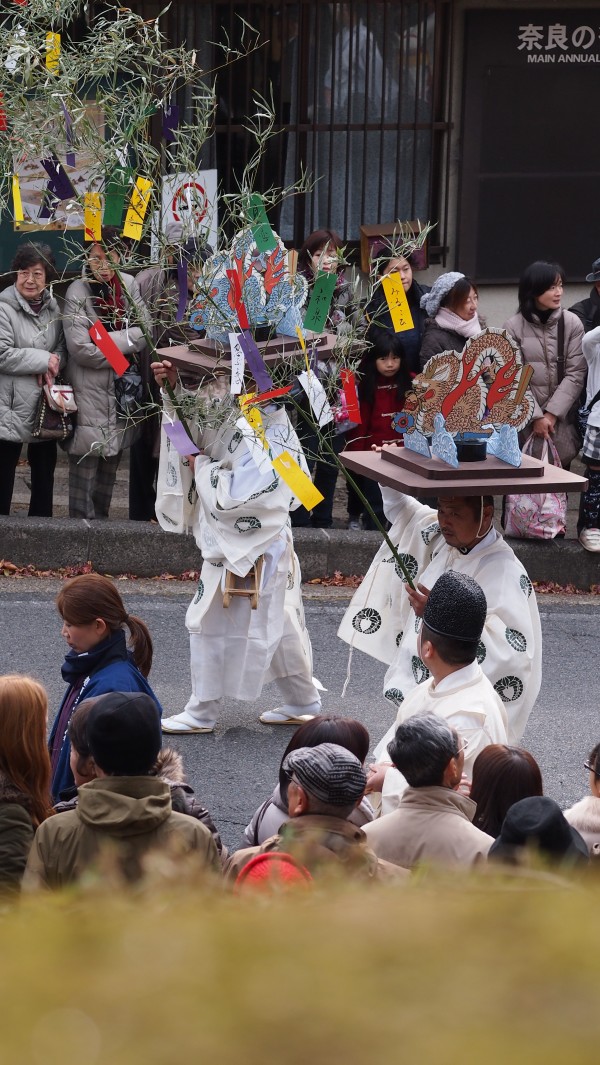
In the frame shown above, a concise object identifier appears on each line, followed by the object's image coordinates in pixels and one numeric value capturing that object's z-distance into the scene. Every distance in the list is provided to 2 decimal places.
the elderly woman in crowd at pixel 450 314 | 16.77
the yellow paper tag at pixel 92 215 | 10.12
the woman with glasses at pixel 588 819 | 6.72
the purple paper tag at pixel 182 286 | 10.34
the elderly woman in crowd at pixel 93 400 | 16.44
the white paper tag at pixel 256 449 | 10.99
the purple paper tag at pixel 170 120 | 10.45
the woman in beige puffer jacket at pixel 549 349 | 16.80
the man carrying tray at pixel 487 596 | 8.95
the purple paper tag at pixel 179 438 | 11.61
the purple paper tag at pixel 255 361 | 9.76
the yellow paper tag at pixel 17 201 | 11.21
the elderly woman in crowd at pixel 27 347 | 16.53
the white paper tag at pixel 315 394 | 9.99
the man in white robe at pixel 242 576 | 11.85
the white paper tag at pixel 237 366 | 9.89
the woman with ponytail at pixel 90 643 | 8.56
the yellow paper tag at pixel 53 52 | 10.73
